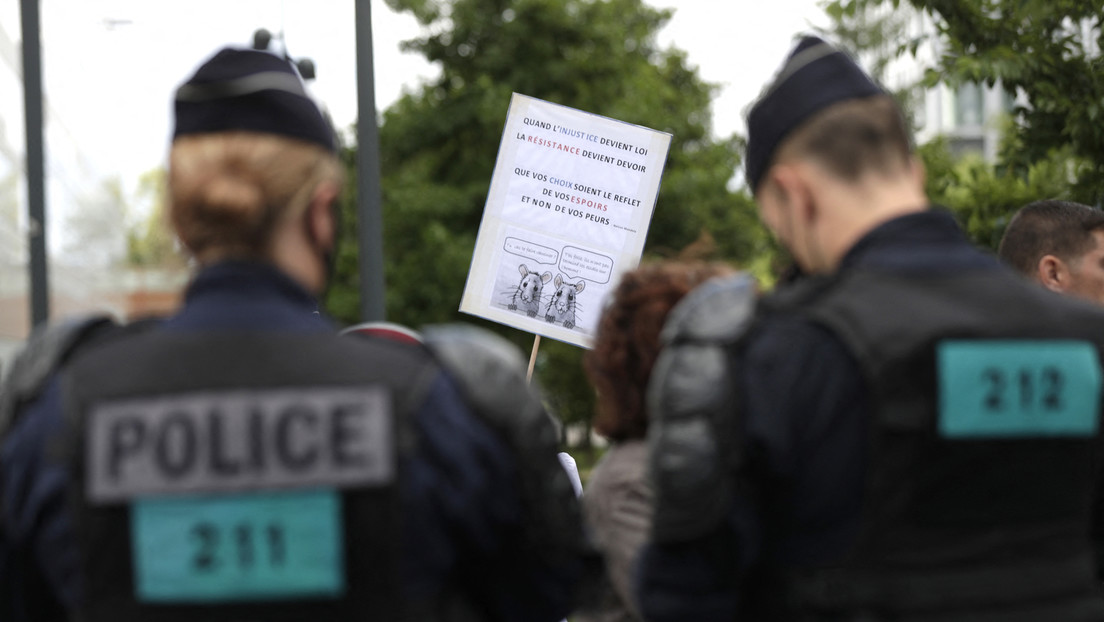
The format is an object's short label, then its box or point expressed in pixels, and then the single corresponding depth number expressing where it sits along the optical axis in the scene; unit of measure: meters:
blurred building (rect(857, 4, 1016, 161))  56.28
